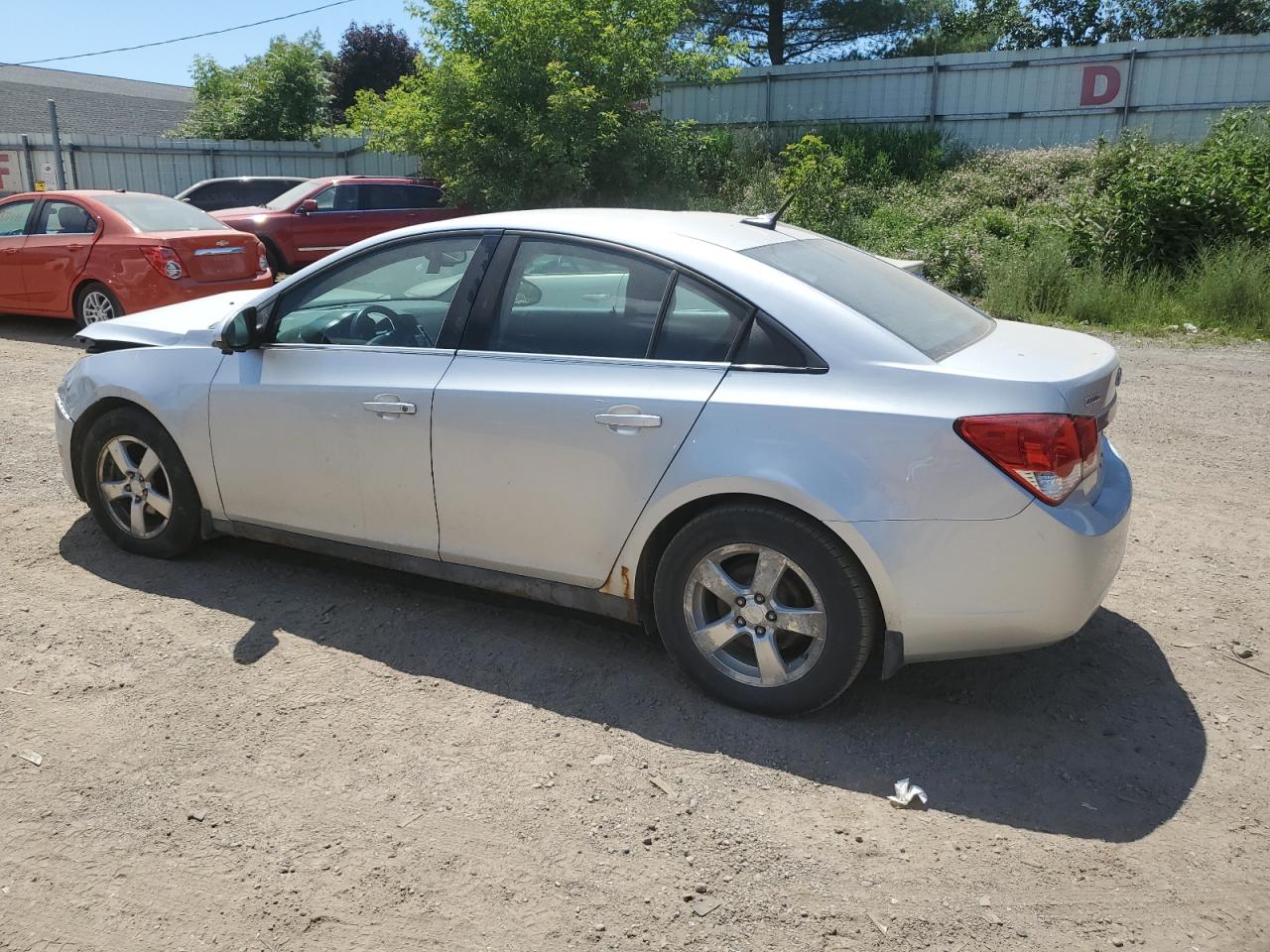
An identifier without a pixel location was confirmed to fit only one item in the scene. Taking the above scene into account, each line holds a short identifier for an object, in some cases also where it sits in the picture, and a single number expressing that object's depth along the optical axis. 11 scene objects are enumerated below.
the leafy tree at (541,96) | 17.66
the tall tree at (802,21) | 31.77
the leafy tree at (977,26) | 36.47
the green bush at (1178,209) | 12.90
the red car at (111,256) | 10.62
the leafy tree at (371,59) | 44.41
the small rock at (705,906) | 2.79
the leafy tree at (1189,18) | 31.55
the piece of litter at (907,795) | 3.27
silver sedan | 3.35
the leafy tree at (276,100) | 29.77
